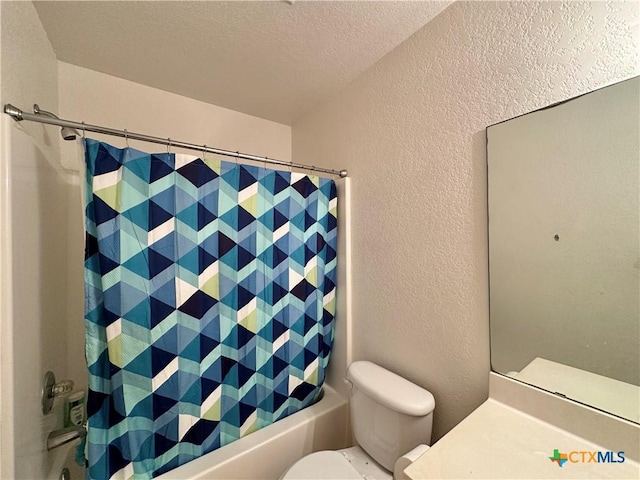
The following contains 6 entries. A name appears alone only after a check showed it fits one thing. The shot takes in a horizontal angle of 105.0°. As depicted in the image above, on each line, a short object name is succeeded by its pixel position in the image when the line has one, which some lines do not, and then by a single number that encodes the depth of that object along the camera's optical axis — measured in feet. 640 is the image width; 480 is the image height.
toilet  3.24
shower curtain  2.99
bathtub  3.46
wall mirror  2.13
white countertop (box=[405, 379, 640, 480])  1.93
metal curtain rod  2.38
